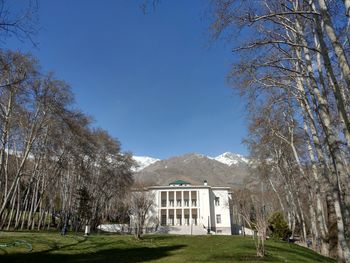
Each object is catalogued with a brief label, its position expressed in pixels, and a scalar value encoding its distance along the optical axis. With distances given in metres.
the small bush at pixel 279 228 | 29.73
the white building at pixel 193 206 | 55.25
